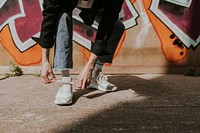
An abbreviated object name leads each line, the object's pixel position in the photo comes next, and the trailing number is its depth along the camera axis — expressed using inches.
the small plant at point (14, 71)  159.5
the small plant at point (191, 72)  159.8
